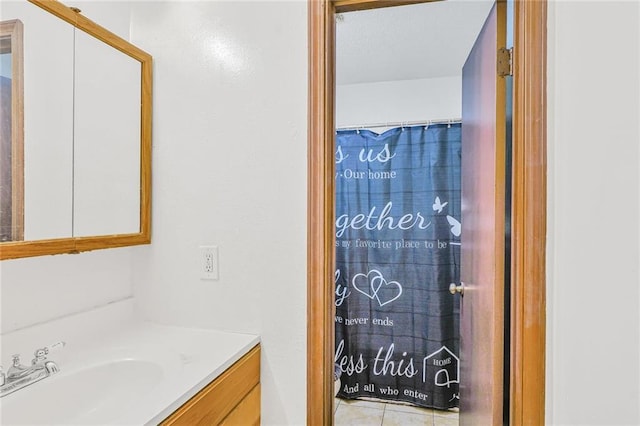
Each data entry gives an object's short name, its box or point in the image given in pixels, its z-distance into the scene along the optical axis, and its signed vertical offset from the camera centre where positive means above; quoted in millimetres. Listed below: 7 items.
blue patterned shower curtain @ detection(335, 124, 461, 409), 2545 -373
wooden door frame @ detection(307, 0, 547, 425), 1067 +0
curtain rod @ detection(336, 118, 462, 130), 2574 +632
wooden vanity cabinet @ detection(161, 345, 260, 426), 910 -535
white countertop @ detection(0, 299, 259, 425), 886 -450
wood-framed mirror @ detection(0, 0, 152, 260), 989 +233
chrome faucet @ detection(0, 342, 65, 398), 908 -423
